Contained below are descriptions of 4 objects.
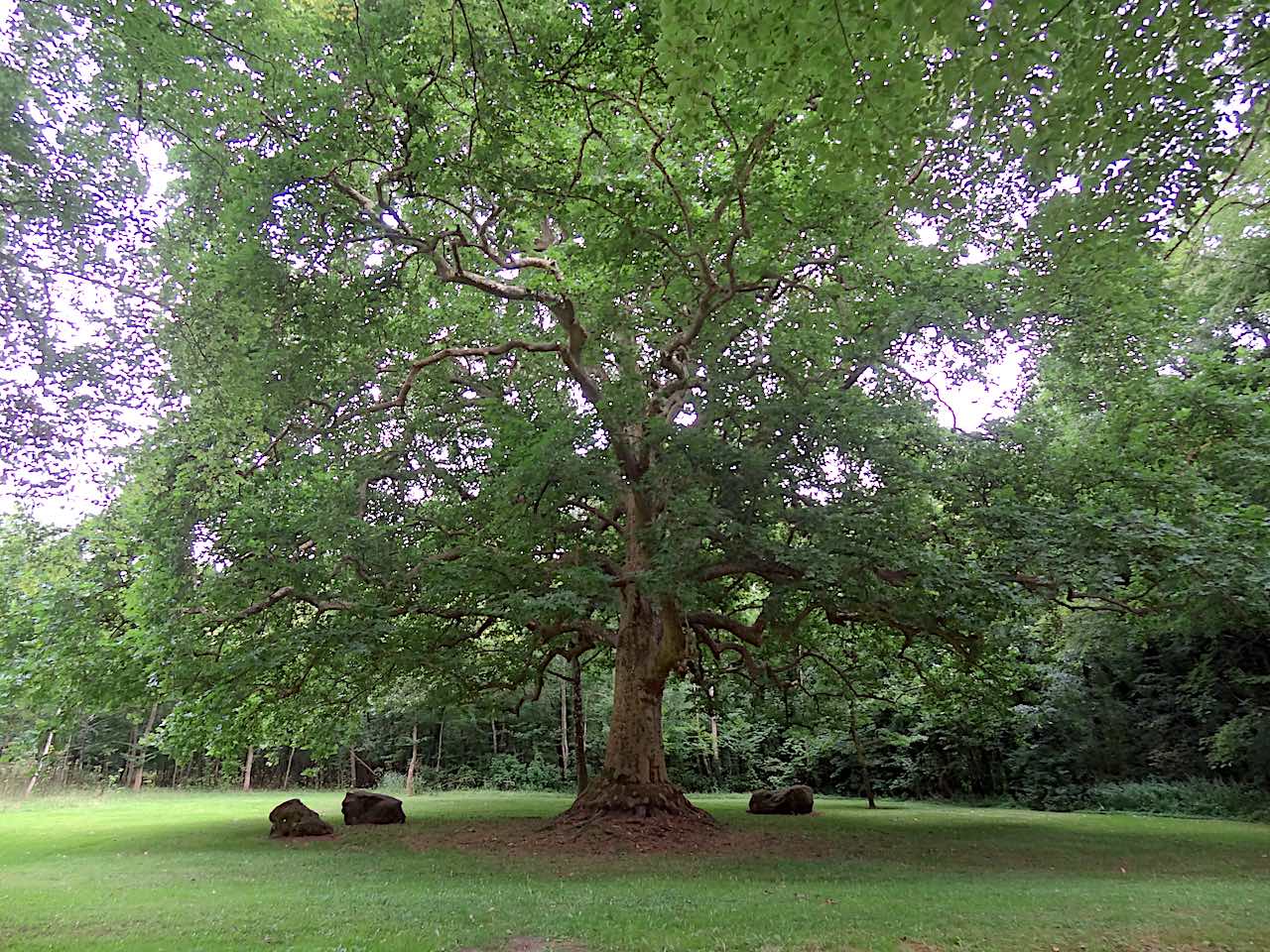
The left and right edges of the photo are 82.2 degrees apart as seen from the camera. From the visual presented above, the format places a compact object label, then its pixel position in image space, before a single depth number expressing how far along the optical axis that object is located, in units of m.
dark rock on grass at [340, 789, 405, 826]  15.28
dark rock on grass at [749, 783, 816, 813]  17.55
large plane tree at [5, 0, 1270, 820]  5.02
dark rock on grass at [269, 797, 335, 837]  13.42
